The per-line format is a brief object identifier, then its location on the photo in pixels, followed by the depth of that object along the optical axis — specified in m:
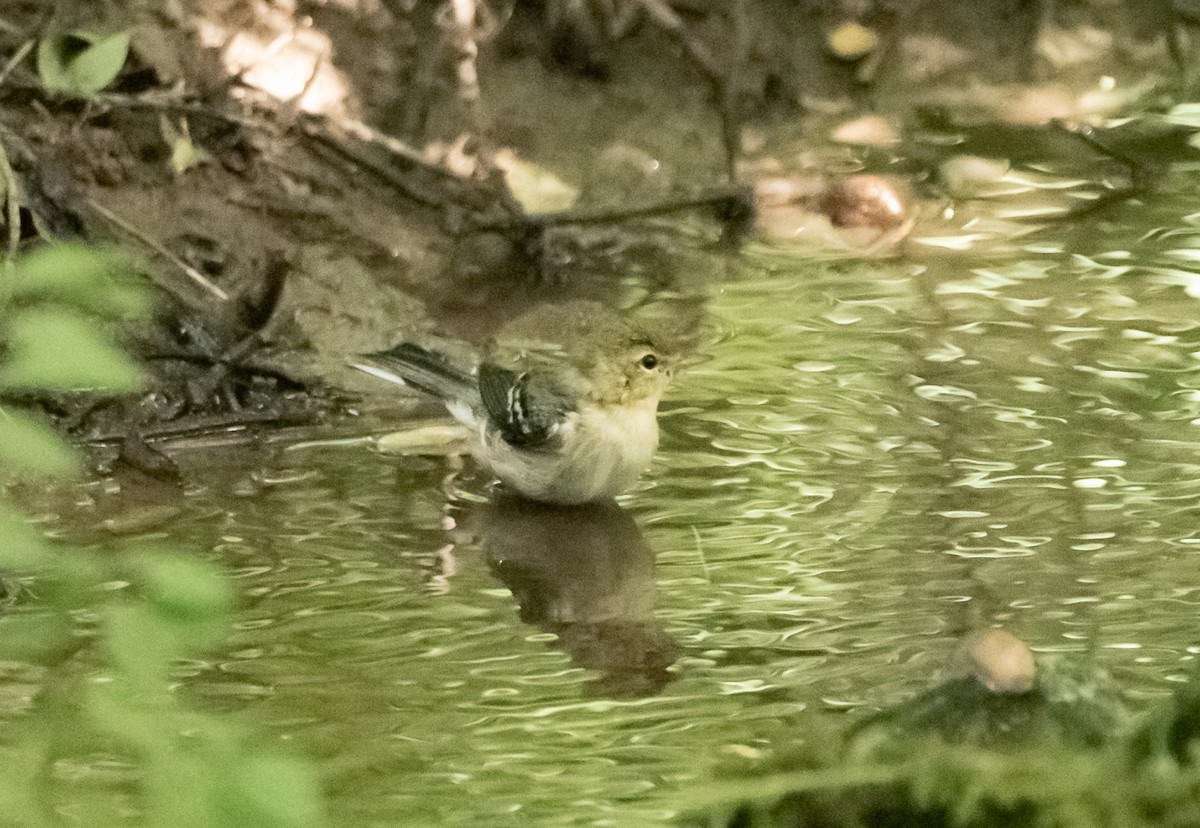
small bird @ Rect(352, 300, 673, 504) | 6.54
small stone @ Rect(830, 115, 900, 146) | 10.87
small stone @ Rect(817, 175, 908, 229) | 9.34
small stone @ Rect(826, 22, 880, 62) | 11.64
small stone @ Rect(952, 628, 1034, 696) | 3.01
